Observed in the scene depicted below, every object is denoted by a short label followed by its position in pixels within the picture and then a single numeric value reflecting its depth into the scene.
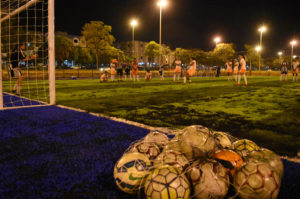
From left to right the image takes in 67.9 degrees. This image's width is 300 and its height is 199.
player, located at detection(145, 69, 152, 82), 22.87
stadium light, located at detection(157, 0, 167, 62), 26.66
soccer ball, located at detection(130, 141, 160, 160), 2.36
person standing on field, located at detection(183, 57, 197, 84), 17.95
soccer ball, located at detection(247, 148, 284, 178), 2.08
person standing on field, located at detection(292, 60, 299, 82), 20.51
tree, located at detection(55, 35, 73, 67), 33.41
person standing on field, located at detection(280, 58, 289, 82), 20.74
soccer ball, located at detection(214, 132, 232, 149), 2.57
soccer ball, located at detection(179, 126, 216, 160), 2.15
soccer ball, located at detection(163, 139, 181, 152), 2.30
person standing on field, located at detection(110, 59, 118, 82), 20.15
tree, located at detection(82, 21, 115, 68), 42.16
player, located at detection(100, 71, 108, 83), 20.42
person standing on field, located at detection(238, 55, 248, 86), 14.41
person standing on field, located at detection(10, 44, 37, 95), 9.33
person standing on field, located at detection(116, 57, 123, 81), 21.70
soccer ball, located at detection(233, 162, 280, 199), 1.90
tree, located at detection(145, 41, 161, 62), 62.53
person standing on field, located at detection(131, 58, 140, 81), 21.36
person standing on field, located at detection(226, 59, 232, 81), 24.06
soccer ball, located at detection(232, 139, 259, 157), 2.40
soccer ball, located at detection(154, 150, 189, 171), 2.11
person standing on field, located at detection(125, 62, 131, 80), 24.57
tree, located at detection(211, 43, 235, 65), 64.56
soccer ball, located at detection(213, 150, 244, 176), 2.12
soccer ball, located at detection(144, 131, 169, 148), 2.60
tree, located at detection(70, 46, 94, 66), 47.14
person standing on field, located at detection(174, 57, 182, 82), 21.41
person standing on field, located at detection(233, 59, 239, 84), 20.40
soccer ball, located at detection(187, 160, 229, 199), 1.95
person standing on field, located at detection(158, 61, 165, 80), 25.28
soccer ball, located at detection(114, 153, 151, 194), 2.12
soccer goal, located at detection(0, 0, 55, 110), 7.46
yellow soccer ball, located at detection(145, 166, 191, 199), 1.89
